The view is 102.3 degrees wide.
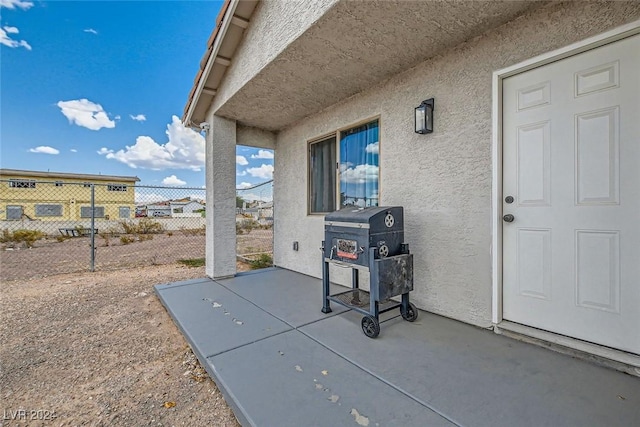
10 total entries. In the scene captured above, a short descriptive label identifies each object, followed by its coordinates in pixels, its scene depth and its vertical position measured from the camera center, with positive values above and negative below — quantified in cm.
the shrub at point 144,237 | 1110 -107
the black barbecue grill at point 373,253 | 245 -43
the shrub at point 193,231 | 1405 -104
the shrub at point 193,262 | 644 -130
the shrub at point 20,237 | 964 -89
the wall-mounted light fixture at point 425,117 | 279 +103
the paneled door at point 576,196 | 183 +12
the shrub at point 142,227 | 1254 -69
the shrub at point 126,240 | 1002 -109
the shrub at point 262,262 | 594 -119
